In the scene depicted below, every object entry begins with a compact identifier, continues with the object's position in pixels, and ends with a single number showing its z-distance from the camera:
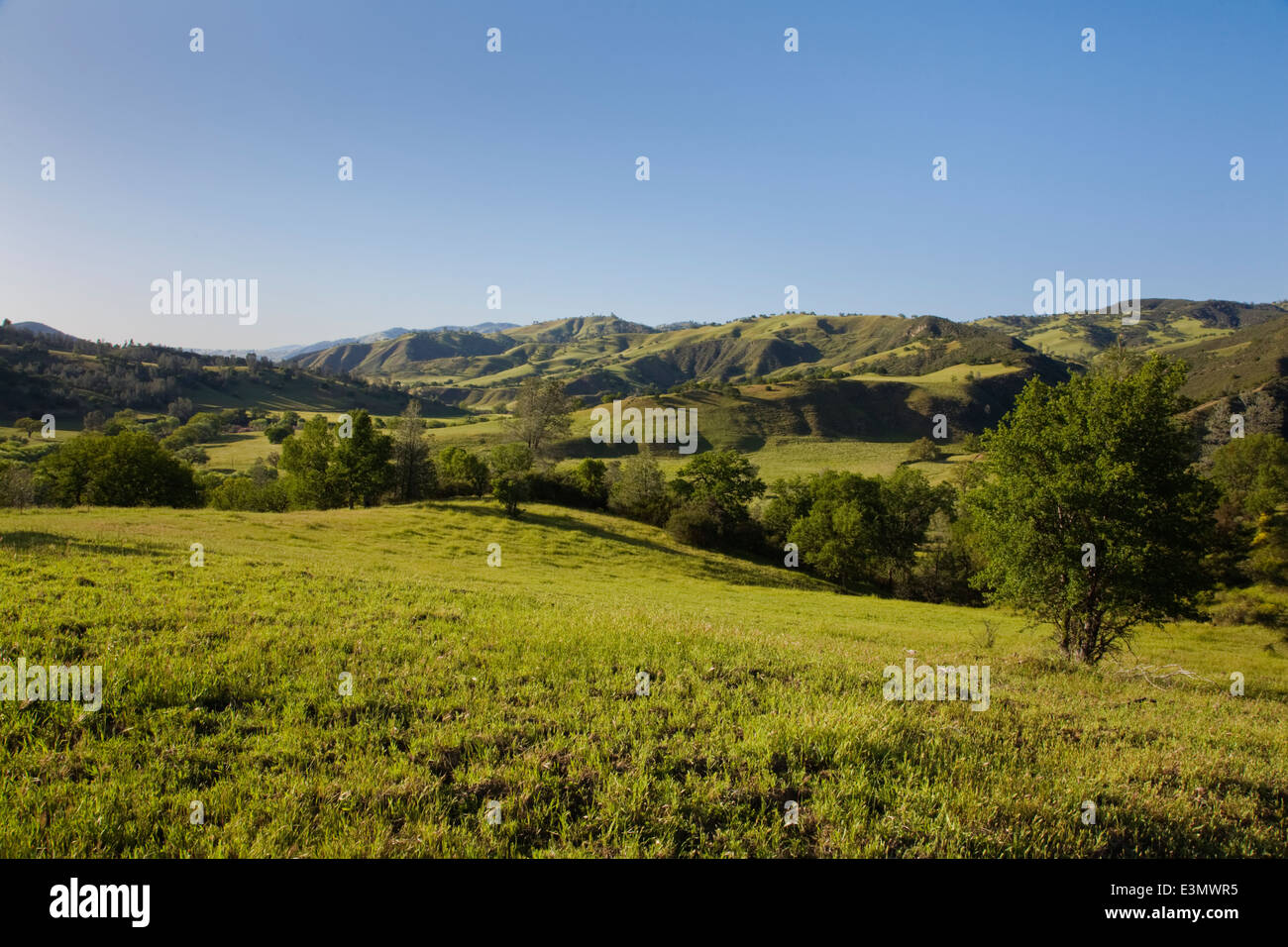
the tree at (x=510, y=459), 59.50
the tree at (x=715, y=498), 62.19
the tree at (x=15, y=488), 48.66
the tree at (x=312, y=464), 61.72
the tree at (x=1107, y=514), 19.92
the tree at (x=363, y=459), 58.84
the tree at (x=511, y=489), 56.16
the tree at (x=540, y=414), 72.94
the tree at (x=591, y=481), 70.75
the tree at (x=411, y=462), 62.75
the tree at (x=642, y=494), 67.88
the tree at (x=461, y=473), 65.81
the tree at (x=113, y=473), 51.91
